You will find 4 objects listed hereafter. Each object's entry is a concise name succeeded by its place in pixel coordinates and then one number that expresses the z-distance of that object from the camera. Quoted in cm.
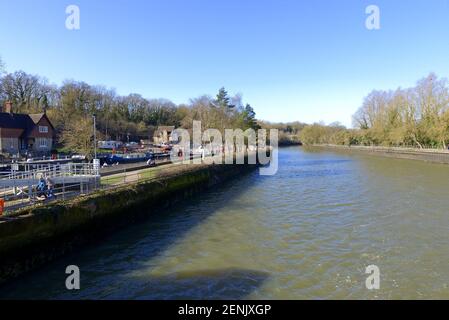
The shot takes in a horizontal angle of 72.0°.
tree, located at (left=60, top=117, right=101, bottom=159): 3406
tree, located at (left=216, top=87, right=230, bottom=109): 6688
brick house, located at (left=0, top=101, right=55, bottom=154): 4403
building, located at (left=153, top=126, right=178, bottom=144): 8930
